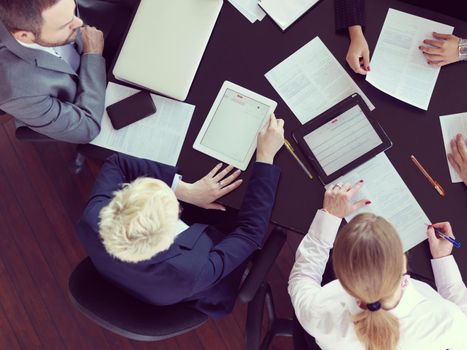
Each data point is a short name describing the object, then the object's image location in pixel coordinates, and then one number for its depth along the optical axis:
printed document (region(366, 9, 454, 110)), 1.53
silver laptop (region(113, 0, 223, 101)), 1.58
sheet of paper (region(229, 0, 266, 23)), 1.62
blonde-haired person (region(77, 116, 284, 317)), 1.23
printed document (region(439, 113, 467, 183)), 1.50
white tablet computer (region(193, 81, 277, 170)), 1.54
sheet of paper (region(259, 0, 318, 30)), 1.60
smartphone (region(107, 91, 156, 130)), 1.58
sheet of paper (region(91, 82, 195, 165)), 1.57
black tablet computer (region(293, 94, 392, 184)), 1.48
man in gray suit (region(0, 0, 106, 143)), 1.36
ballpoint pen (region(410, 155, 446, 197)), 1.47
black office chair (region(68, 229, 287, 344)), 1.32
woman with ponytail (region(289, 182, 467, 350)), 1.18
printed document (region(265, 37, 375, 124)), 1.54
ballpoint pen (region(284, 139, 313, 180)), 1.50
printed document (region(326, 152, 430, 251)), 1.45
